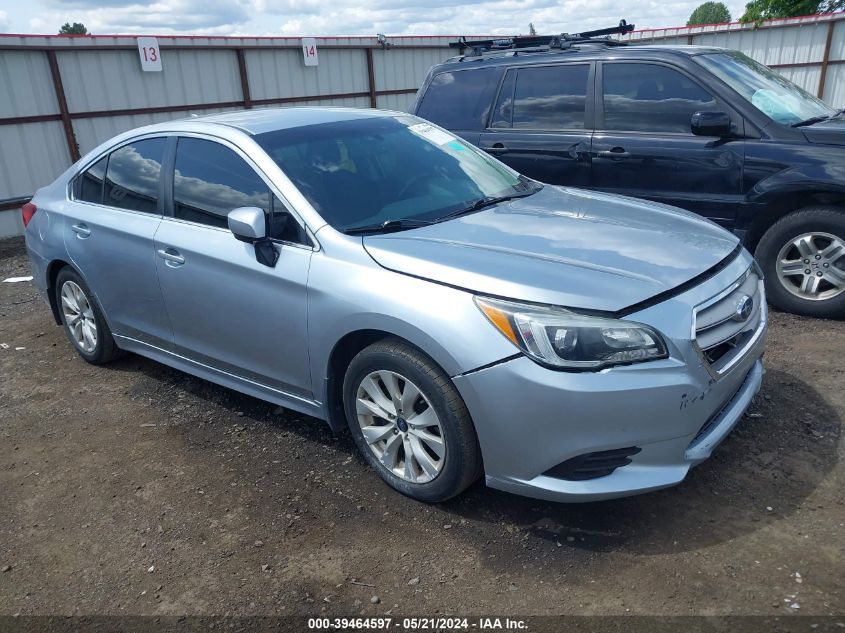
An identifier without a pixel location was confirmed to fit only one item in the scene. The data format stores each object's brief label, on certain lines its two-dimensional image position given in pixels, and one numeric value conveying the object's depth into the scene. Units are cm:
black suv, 493
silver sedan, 270
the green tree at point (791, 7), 2814
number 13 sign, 1163
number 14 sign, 1418
